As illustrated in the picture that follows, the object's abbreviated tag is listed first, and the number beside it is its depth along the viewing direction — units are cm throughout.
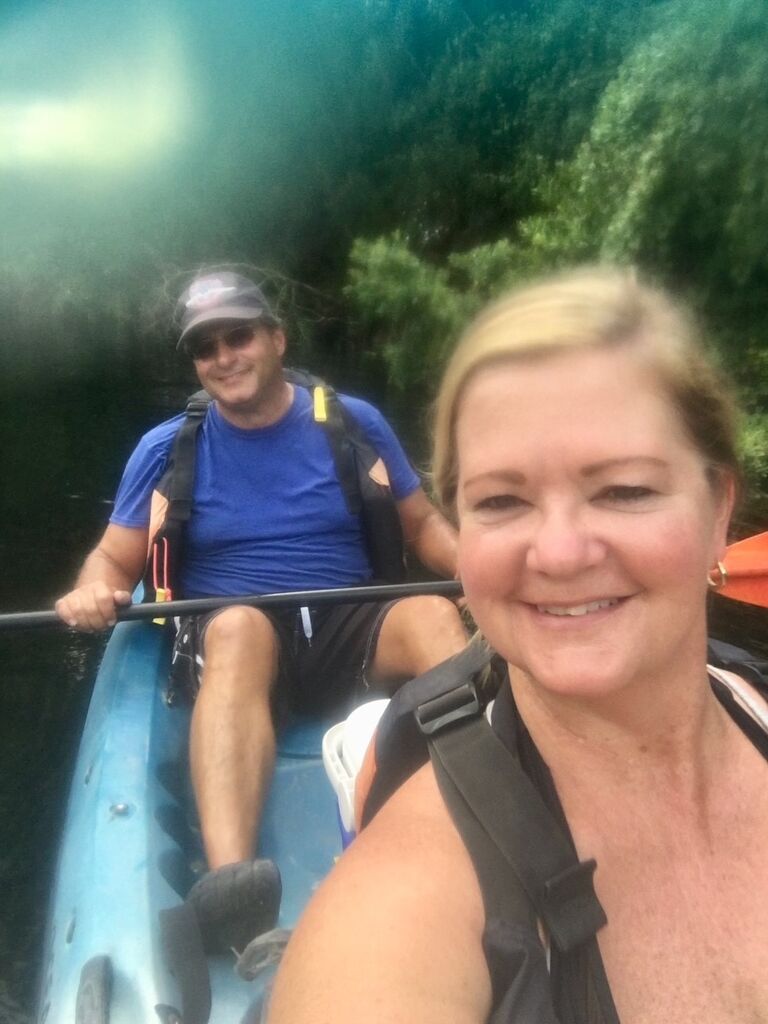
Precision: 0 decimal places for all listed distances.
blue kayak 128
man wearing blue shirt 206
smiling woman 70
